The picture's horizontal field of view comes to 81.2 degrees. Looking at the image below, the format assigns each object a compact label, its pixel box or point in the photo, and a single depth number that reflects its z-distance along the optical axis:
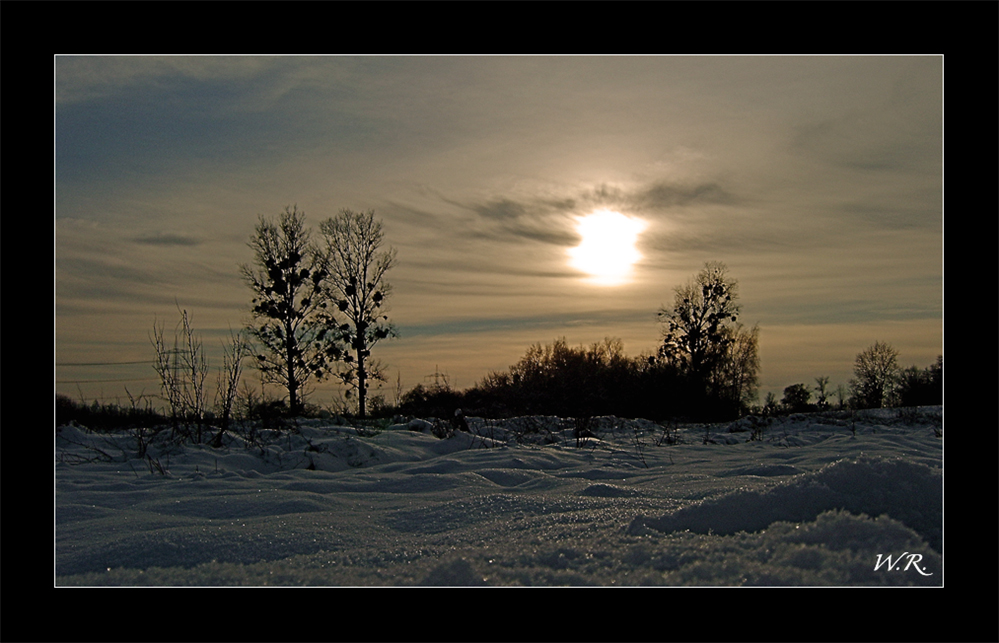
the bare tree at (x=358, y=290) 23.45
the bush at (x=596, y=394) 15.76
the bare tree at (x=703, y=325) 29.36
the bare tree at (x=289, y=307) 22.92
